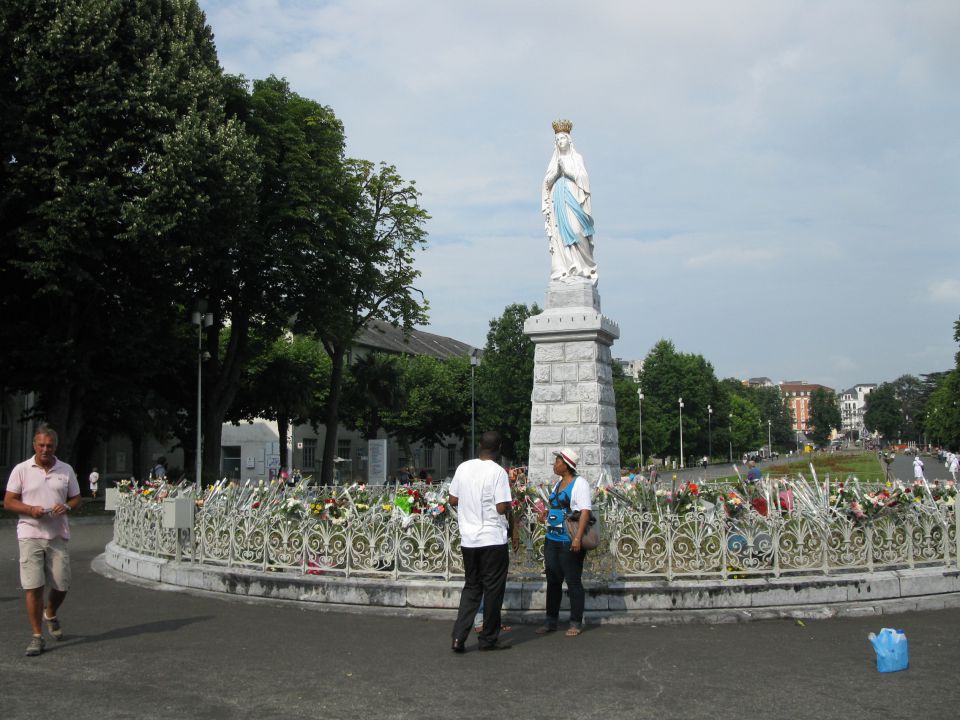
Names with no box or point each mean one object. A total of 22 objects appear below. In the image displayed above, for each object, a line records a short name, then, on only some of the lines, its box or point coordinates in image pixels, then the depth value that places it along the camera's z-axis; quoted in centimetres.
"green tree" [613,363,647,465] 5916
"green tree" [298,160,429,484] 2956
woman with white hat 811
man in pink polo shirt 756
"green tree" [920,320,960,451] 6625
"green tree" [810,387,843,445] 18162
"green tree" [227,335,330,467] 3834
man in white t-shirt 757
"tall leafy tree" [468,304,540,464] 4969
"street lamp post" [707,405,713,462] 8297
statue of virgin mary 1511
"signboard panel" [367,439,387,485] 2940
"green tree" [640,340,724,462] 8025
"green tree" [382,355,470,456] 5528
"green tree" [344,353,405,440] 4062
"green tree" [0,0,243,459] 2105
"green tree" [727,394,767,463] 10250
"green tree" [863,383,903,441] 17088
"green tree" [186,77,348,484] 2738
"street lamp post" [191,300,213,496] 2595
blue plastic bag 657
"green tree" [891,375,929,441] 16200
